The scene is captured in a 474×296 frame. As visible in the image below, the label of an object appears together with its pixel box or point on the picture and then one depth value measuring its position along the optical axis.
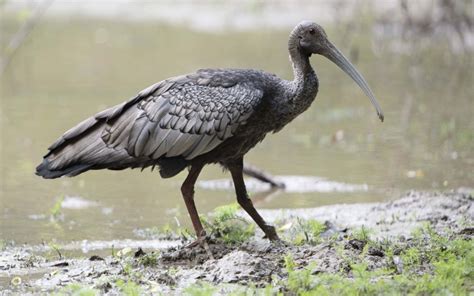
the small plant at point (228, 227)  15.95
